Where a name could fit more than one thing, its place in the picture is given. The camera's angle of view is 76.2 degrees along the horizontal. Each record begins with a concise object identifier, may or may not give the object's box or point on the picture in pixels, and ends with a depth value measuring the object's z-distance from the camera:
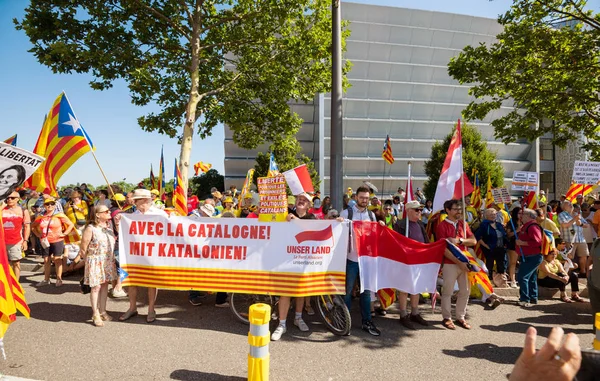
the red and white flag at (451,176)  6.38
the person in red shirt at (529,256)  7.16
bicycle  5.62
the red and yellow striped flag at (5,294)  3.81
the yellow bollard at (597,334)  3.41
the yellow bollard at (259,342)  3.84
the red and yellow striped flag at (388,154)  13.34
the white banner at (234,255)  5.76
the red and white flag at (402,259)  6.01
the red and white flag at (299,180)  6.49
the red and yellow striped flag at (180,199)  7.88
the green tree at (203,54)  10.77
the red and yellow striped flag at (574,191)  12.00
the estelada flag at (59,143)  6.55
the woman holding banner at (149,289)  6.12
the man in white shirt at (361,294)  5.78
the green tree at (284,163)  30.45
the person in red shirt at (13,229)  7.16
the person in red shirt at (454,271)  6.12
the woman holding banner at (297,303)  5.57
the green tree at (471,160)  31.25
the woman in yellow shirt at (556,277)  7.62
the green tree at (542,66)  10.87
